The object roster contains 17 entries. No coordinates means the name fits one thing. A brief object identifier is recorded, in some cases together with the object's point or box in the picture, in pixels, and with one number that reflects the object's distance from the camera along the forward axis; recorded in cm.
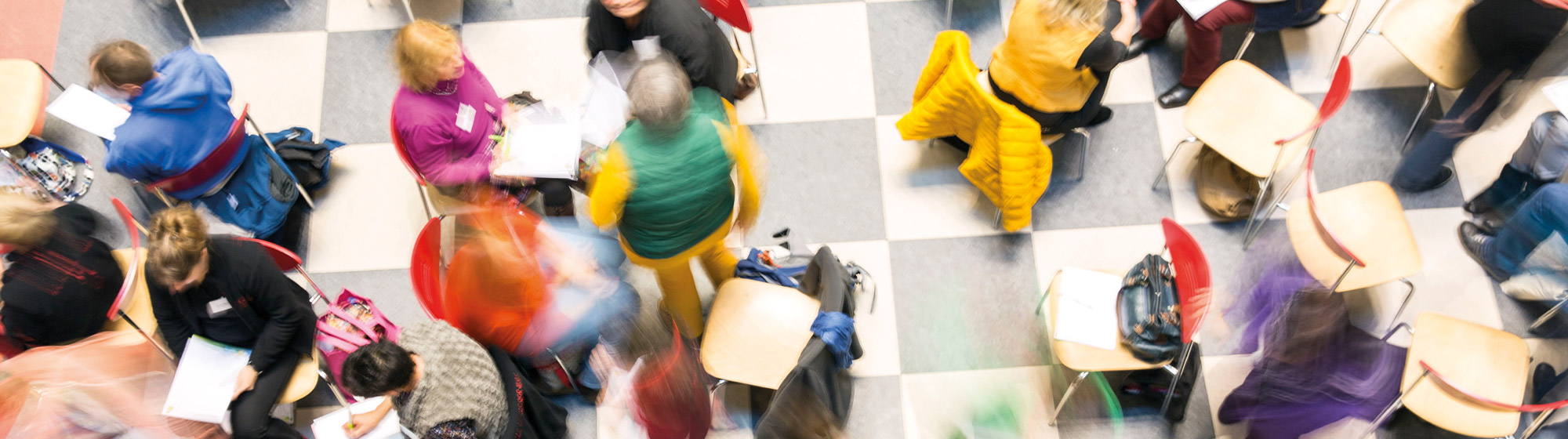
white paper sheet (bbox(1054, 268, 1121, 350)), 323
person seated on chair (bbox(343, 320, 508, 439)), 262
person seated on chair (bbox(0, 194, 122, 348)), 292
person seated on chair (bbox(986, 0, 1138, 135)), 302
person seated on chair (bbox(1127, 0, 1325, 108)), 386
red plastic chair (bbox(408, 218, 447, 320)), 302
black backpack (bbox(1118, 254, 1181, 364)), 310
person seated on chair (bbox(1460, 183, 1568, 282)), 323
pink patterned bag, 331
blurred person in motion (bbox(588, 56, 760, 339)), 254
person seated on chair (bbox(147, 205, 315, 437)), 280
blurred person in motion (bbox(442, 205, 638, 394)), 290
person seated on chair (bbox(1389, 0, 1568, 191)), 326
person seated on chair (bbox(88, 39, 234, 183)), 314
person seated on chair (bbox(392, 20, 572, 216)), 309
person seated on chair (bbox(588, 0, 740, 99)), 325
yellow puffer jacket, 339
